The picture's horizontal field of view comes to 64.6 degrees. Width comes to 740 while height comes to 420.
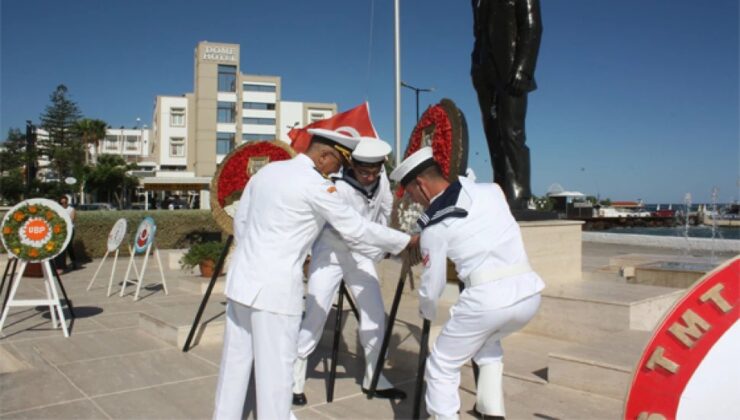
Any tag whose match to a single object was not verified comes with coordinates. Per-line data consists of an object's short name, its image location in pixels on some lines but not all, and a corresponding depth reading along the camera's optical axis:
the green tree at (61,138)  64.31
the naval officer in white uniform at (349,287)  4.19
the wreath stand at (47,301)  6.23
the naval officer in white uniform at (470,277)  3.03
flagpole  15.88
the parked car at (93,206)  39.16
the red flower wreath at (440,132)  4.27
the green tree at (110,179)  59.75
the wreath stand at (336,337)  4.21
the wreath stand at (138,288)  8.96
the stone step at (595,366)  3.76
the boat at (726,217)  47.48
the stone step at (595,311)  4.99
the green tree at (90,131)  73.12
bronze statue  6.57
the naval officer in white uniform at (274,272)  3.23
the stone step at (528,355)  4.24
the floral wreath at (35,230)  6.35
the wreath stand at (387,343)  3.63
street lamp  28.86
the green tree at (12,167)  57.47
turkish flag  5.31
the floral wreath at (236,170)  6.57
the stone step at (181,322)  5.83
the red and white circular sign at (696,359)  1.90
